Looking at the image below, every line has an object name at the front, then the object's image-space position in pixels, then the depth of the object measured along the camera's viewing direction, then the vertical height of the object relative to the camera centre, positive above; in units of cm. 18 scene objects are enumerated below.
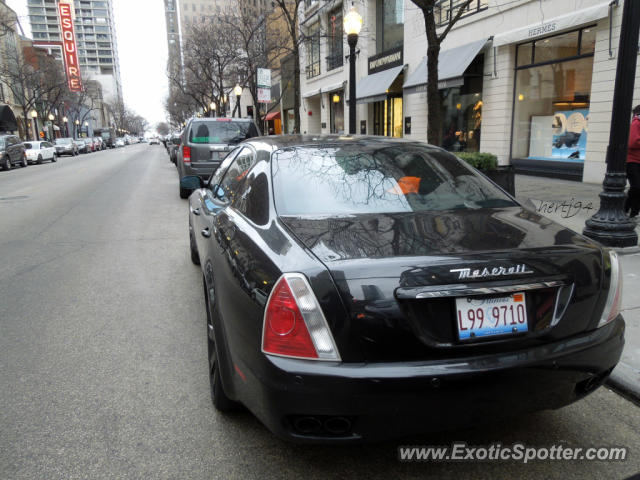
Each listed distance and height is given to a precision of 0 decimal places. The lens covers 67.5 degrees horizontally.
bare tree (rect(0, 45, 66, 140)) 4728 +698
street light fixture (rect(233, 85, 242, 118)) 2856 +278
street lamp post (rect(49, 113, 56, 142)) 6861 +157
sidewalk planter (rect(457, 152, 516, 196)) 841 -69
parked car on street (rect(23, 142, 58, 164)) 3096 -60
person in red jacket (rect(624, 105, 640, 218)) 704 -46
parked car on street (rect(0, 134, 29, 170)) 2511 -48
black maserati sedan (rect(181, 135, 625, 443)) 190 -78
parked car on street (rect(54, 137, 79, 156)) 4425 -43
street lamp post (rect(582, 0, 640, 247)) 574 -34
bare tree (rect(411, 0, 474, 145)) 871 +99
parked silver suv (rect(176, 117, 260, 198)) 1131 -7
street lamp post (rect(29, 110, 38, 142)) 6248 +199
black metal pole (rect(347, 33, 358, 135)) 1067 +139
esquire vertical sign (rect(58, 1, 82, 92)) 10063 +2152
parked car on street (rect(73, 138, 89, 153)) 5299 -51
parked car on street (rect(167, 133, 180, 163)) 2102 -63
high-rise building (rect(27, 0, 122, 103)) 17188 +3726
